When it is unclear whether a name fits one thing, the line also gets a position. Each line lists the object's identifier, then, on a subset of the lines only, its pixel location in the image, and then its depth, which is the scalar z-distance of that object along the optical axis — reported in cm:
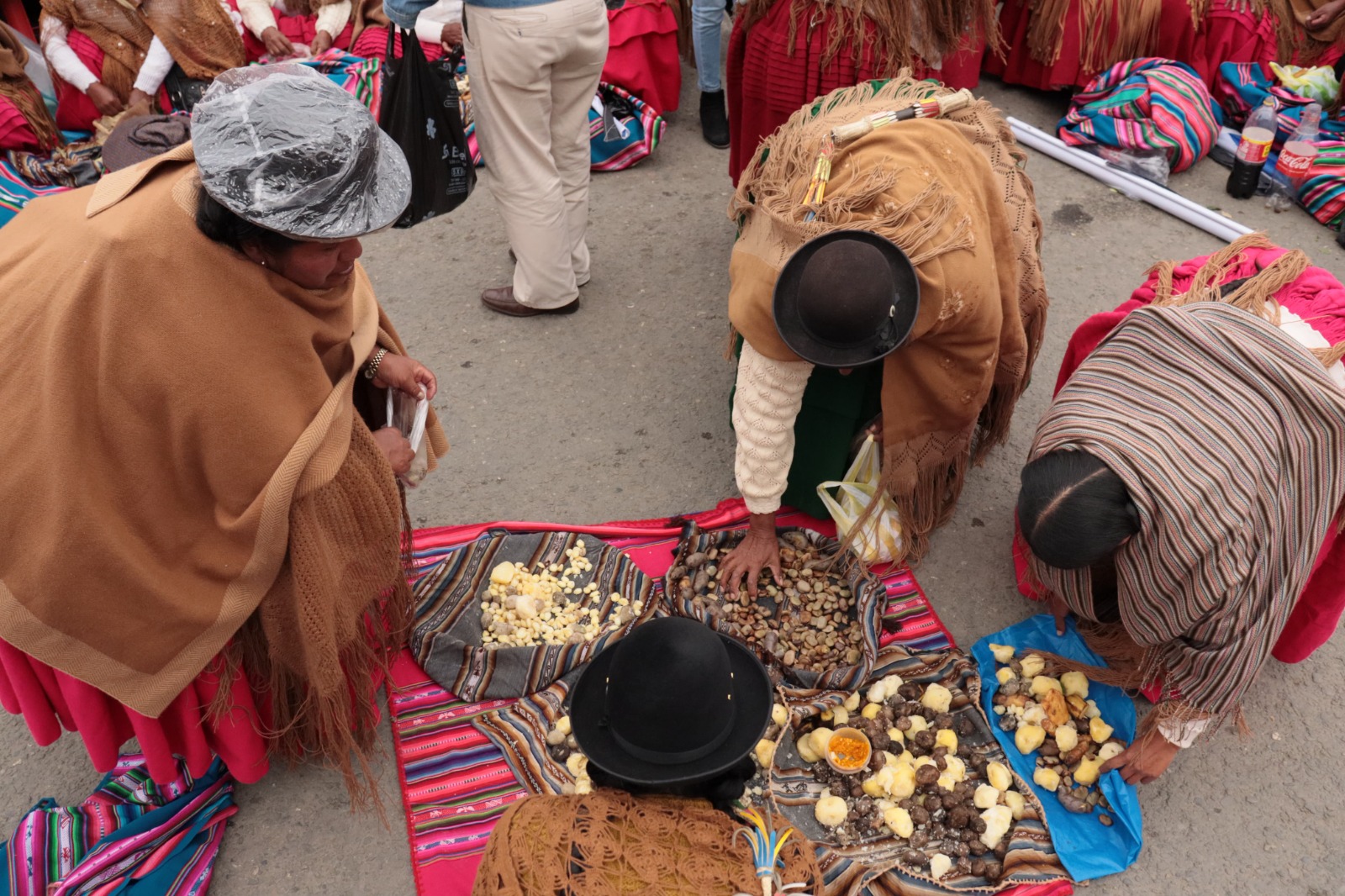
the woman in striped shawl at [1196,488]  216
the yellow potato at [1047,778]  254
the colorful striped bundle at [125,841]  228
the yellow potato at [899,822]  242
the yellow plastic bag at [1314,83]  520
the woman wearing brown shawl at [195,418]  178
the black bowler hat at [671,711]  168
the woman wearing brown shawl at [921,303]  244
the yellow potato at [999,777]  254
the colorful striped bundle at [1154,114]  504
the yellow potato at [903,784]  248
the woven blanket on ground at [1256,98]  511
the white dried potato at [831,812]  246
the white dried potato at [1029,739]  260
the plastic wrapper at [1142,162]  503
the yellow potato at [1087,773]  255
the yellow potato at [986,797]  248
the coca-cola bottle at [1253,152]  485
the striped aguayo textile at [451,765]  243
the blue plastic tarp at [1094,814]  241
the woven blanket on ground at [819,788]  235
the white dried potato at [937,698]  270
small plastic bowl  253
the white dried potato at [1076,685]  273
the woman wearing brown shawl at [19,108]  470
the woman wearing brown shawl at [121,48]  496
